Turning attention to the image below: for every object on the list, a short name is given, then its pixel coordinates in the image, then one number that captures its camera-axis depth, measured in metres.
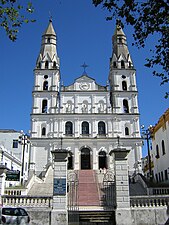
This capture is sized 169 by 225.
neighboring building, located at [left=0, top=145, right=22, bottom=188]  32.00
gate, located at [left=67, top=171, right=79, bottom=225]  11.41
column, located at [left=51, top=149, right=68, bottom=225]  11.21
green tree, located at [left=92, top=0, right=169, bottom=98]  7.92
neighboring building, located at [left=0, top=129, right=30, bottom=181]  44.44
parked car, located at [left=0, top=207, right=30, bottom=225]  10.71
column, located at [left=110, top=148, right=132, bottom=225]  11.25
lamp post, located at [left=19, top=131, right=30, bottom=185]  27.62
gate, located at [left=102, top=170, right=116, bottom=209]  11.83
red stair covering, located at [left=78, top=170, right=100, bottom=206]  16.36
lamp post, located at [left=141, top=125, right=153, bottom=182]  25.27
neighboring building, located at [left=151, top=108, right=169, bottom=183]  24.88
